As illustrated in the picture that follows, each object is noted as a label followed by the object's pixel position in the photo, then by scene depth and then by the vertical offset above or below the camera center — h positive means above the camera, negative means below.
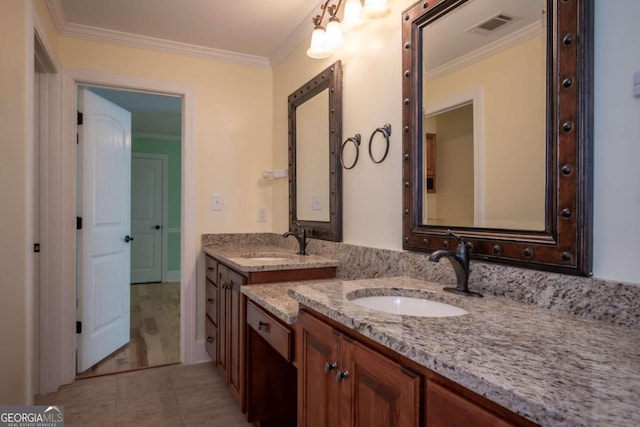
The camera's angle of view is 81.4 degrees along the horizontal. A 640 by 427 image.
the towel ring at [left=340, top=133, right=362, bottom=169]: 1.84 +0.35
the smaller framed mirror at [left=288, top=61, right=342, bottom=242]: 2.01 +0.34
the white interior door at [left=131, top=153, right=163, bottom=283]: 5.54 -0.09
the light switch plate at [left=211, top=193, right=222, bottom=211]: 2.77 +0.07
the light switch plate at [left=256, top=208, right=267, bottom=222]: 2.93 -0.03
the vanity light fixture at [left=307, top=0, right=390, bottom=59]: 1.57 +0.87
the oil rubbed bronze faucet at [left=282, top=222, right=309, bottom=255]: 2.25 -0.18
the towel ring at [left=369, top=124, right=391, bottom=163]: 1.62 +0.34
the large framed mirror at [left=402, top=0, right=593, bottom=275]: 0.92 +0.25
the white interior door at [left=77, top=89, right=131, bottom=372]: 2.52 -0.13
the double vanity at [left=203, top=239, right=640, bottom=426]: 0.51 -0.25
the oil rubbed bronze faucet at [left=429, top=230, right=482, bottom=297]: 1.14 -0.16
